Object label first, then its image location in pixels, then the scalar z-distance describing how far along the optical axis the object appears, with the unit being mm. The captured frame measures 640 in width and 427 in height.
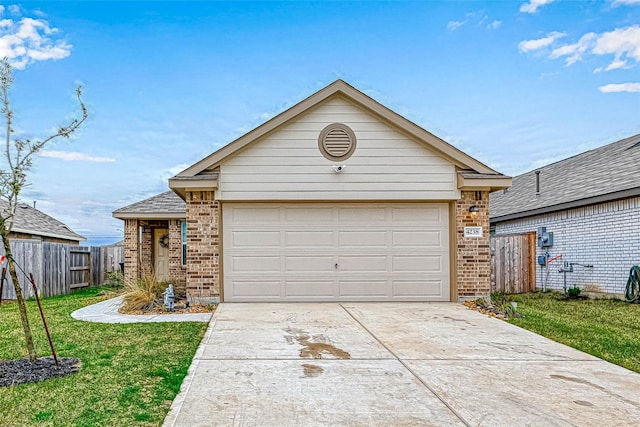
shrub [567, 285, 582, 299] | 12117
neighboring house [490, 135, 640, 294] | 11477
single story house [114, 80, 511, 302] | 10117
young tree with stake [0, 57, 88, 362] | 5078
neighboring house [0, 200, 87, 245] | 17347
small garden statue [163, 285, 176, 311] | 9430
